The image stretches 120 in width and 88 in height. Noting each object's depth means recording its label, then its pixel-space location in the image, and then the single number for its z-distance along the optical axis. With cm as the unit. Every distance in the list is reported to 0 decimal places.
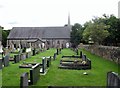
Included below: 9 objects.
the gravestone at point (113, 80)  390
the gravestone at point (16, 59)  1044
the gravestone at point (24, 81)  449
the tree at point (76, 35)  3520
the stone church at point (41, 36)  4089
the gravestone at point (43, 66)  739
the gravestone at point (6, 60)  901
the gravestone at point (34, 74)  550
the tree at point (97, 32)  2082
